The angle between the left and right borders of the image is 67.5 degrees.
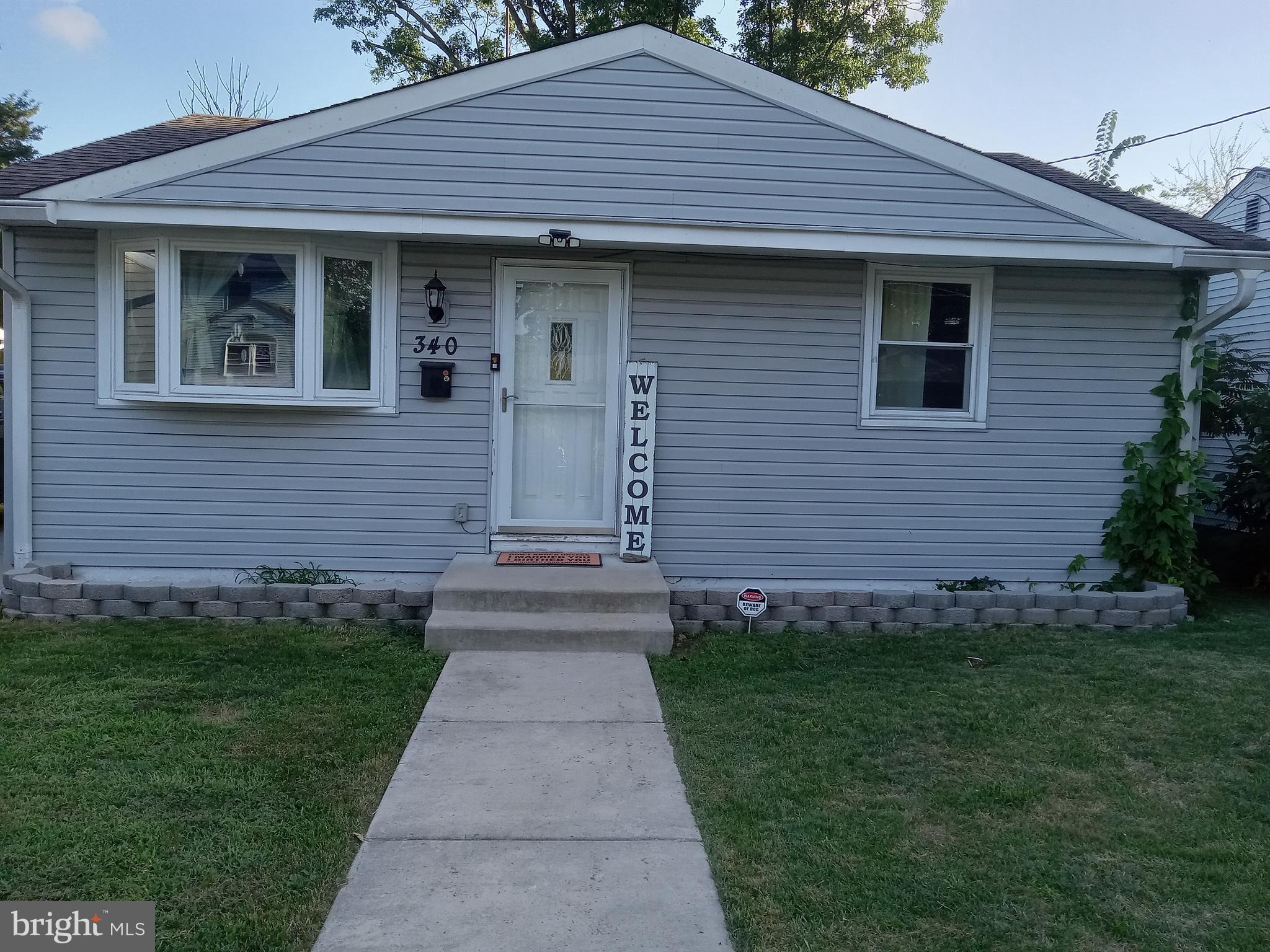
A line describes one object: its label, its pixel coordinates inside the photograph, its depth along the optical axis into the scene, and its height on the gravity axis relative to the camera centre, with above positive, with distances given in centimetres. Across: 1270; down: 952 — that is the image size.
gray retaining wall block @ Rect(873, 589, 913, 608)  631 -116
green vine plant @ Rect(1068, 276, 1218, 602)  671 -49
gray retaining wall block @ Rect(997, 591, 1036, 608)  641 -115
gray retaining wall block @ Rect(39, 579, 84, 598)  590 -121
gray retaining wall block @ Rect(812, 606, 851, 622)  631 -127
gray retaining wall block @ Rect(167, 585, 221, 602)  595 -122
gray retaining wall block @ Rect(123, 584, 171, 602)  595 -122
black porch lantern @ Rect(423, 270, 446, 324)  639 +75
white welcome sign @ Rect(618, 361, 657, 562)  645 -30
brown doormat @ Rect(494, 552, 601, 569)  641 -100
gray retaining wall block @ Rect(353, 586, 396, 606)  605 -121
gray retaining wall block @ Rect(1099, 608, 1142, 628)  643 -124
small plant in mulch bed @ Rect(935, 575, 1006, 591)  677 -113
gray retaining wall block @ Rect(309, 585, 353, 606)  604 -121
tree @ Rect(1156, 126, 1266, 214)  2775 +746
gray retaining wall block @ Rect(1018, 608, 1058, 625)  644 -126
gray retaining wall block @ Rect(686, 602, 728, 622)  621 -127
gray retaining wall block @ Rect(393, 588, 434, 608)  605 -120
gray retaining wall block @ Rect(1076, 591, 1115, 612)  642 -114
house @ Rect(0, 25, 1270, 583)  607 +58
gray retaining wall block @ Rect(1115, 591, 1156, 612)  645 -115
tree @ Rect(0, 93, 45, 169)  1998 +572
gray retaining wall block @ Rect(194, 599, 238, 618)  600 -132
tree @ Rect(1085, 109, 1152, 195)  1880 +571
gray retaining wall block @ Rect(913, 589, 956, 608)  634 -115
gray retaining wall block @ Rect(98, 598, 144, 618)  595 -132
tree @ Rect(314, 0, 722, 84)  2139 +872
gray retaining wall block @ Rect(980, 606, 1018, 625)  641 -126
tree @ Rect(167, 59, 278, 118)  2197 +722
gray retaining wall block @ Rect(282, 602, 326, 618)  606 -131
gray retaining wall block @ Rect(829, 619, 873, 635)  631 -136
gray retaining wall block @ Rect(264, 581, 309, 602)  603 -120
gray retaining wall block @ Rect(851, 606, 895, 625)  632 -126
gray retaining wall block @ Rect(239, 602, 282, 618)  602 -132
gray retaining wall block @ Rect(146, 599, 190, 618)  599 -133
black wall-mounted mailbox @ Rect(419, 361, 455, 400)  647 +20
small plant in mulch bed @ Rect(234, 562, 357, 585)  639 -117
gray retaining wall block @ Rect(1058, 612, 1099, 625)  643 -125
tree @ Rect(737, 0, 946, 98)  1912 +784
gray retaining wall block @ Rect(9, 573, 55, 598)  593 -120
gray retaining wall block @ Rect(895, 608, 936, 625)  635 -127
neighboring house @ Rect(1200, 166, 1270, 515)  1054 +174
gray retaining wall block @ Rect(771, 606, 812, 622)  628 -127
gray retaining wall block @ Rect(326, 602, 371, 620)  607 -131
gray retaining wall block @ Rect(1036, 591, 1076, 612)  643 -115
